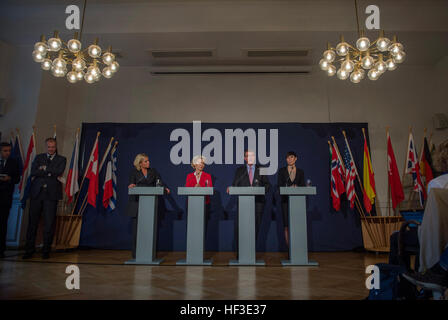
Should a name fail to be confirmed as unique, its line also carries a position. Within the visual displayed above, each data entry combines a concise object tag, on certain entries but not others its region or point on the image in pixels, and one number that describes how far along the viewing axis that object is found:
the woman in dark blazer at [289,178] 4.59
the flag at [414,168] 4.98
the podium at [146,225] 3.67
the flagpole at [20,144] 5.16
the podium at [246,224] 3.70
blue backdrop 5.36
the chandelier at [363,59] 3.61
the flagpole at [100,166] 5.49
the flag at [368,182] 5.17
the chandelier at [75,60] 3.71
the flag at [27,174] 4.67
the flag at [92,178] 5.27
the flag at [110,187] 5.34
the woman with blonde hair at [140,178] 4.14
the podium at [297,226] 3.69
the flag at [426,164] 5.19
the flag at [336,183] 5.23
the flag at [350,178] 5.14
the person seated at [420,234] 1.70
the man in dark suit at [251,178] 4.51
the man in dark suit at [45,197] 3.95
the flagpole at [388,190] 5.41
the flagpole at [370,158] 5.41
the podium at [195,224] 3.70
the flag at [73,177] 5.16
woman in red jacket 4.46
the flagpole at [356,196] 5.32
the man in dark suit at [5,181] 4.20
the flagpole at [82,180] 5.40
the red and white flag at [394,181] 5.15
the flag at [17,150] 5.12
